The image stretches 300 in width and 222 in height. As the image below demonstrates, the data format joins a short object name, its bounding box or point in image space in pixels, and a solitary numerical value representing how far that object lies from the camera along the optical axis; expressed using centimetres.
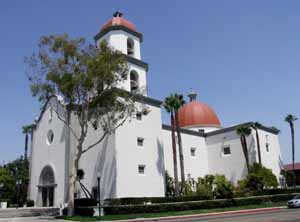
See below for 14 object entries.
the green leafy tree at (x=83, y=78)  2538
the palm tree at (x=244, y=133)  4149
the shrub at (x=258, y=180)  3803
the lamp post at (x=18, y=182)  4804
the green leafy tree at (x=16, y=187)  4656
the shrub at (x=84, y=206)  2588
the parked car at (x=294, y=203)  2869
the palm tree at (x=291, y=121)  5475
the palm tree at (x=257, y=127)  4176
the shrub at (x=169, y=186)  3622
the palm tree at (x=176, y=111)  3591
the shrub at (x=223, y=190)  3294
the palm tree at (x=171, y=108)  3660
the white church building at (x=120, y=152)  3023
